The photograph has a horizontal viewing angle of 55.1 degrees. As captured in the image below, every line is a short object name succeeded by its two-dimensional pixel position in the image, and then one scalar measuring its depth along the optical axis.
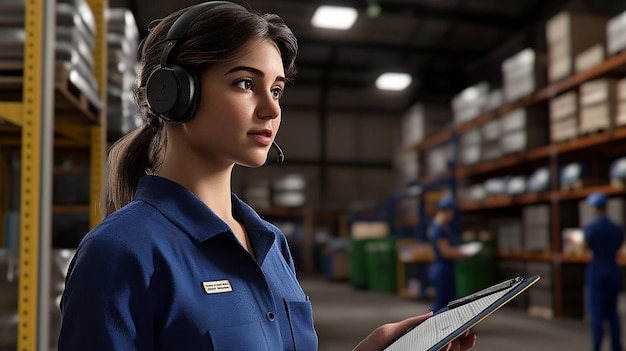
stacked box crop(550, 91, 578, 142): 8.19
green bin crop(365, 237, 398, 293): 12.54
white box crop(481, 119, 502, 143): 10.09
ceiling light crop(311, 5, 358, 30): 11.69
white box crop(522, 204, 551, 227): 8.90
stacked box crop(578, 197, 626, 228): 7.33
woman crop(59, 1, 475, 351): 0.90
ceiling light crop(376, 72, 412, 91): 16.25
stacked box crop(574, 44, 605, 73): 7.52
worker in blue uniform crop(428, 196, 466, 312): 7.14
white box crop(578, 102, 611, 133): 7.35
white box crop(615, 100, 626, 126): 7.06
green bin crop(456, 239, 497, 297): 10.02
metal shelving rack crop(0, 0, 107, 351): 2.18
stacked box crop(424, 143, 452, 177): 12.06
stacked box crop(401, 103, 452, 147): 12.84
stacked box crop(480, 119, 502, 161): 10.08
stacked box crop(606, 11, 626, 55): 7.05
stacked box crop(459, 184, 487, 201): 10.76
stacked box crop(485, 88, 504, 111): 10.09
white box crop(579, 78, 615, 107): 7.33
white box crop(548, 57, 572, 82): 8.30
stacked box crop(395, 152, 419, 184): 13.70
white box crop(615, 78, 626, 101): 7.10
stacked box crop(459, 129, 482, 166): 10.77
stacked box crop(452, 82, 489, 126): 10.79
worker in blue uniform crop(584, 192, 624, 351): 5.77
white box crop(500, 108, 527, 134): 9.21
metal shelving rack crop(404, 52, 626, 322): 7.41
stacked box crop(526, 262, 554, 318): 8.70
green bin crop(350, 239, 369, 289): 13.98
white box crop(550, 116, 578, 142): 8.18
